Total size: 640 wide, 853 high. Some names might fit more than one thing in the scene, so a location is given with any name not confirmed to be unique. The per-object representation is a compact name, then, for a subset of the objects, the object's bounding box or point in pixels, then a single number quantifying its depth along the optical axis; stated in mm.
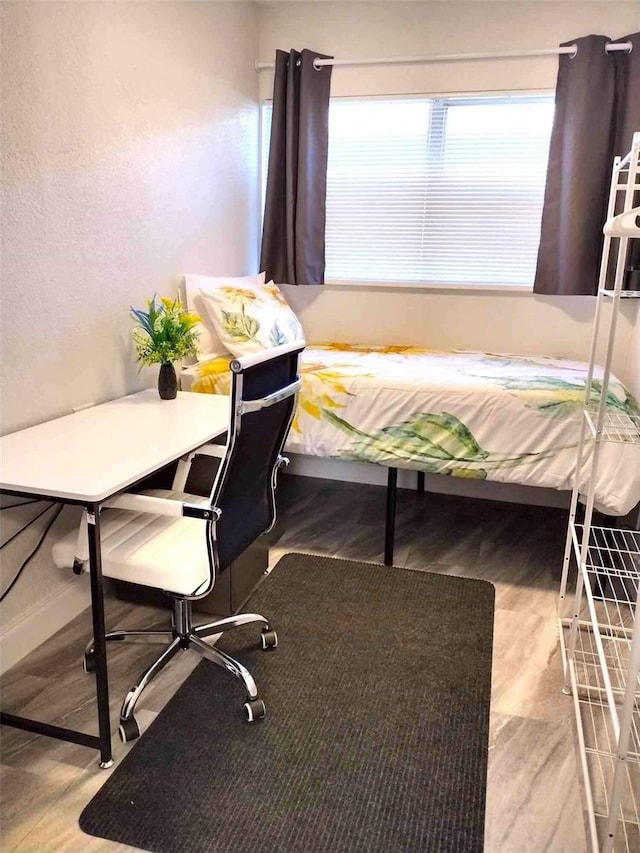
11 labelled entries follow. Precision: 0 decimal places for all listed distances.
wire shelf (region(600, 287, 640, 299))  1704
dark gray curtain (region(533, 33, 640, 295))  3049
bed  2434
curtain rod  3029
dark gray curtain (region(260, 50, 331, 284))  3463
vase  2371
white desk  1519
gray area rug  1479
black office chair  1593
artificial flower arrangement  2365
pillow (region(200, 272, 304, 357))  2879
